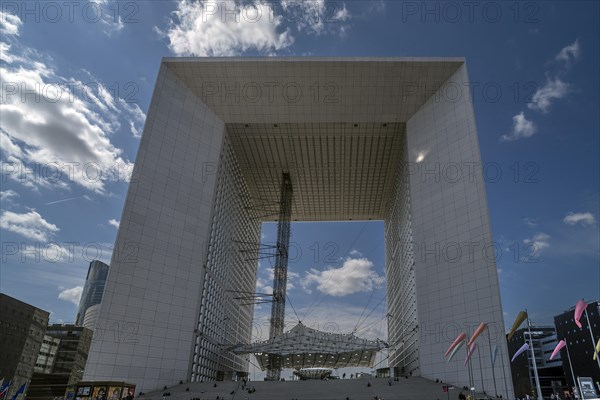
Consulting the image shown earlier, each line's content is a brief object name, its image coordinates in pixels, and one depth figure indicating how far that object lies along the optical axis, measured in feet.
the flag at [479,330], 100.12
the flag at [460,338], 113.39
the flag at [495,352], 116.47
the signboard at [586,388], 75.16
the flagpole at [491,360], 115.85
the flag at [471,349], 107.73
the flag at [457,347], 113.17
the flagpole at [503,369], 121.23
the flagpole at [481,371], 122.60
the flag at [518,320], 90.12
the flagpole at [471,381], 114.40
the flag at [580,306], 83.11
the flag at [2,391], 126.45
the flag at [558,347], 96.78
